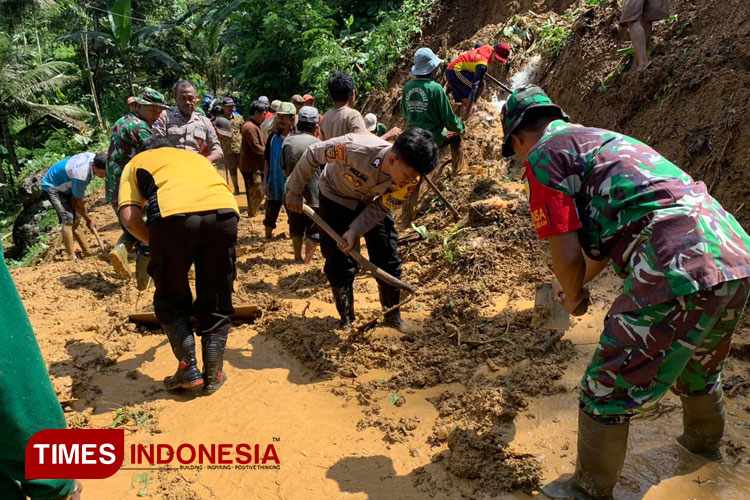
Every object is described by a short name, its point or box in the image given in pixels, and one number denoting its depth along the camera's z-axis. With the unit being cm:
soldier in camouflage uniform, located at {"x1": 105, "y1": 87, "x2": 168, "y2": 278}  486
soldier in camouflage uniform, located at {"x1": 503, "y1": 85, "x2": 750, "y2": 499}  185
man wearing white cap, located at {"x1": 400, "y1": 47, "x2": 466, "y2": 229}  558
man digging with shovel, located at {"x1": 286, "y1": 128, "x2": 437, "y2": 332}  327
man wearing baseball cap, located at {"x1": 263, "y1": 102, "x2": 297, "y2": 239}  614
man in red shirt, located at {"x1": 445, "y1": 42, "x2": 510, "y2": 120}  615
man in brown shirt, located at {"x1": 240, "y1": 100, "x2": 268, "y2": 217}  761
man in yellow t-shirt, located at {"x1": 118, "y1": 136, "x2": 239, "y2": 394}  315
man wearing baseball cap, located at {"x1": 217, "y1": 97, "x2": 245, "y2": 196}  917
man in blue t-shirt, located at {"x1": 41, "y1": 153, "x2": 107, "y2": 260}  687
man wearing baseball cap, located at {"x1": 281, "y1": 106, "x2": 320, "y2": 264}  557
